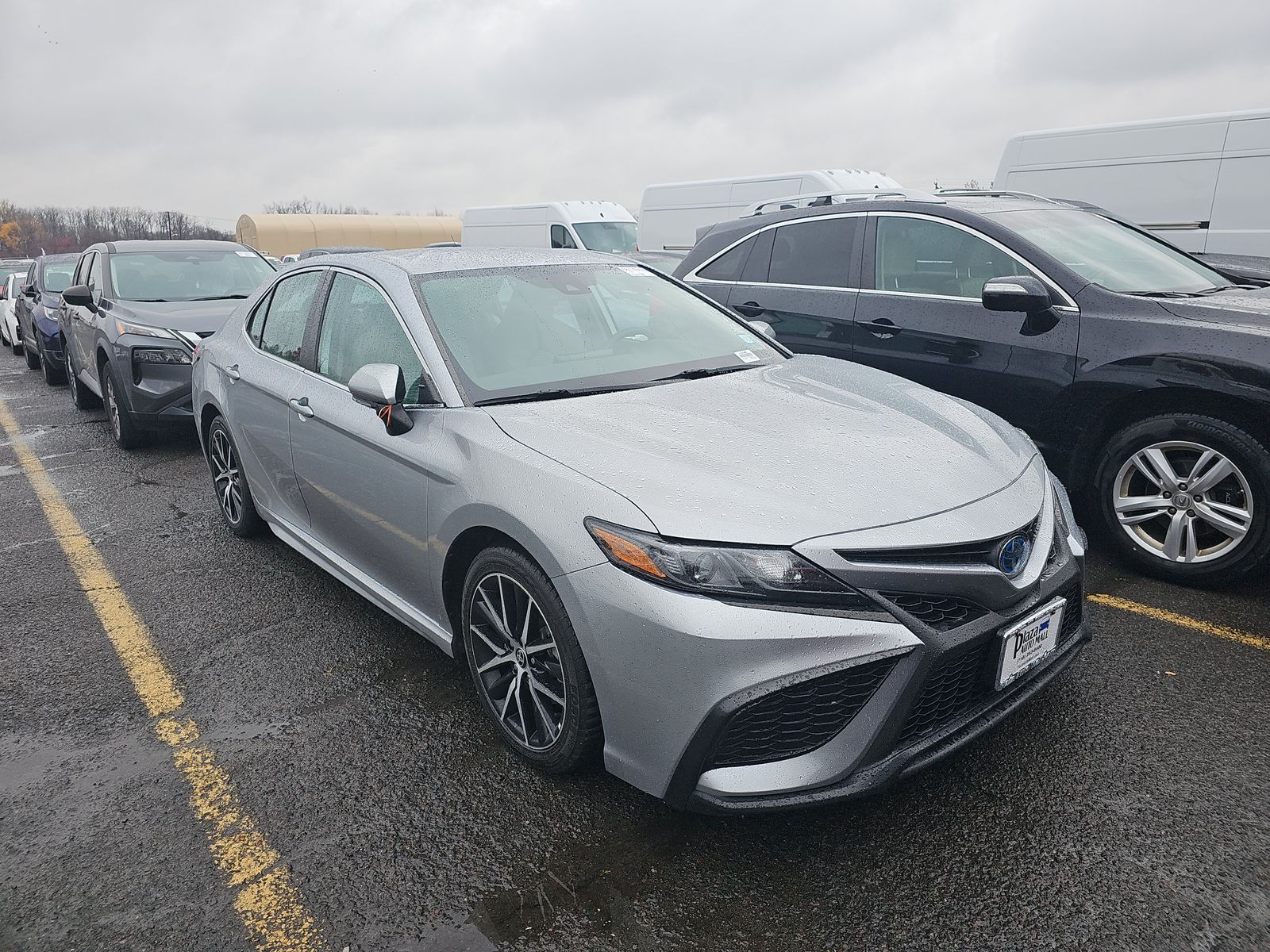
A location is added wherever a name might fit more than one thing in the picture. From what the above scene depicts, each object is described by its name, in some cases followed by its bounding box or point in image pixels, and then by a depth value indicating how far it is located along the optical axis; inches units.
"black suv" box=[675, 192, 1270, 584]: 143.9
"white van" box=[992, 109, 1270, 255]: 306.7
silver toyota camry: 82.8
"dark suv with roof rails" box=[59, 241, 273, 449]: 267.3
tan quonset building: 1497.3
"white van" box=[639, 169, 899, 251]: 508.1
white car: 618.2
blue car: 430.0
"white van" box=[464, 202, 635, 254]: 649.0
